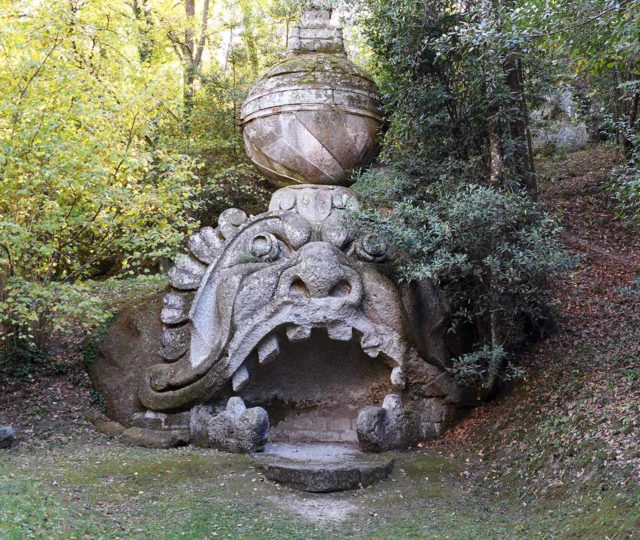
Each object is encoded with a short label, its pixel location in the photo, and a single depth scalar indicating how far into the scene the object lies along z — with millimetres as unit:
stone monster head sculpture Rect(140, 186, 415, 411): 8523
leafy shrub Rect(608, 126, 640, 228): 7145
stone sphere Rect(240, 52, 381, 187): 9594
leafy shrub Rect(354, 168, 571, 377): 7996
